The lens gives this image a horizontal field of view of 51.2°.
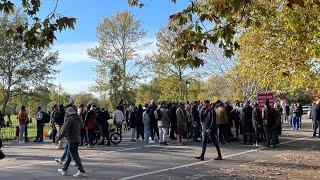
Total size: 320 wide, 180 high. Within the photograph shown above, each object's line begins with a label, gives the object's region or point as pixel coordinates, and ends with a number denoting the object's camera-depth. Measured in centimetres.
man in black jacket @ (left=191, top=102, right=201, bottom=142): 1523
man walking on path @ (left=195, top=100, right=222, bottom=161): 1052
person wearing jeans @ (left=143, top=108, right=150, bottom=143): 1515
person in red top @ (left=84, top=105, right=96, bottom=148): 1339
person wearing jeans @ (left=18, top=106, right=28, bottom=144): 1606
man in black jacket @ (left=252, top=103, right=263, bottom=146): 1384
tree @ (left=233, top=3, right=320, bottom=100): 1038
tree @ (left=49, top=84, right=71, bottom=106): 4043
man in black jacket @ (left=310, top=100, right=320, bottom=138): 1689
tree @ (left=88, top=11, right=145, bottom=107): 3239
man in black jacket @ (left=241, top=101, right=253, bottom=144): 1444
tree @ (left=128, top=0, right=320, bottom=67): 568
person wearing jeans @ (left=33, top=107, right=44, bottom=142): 1631
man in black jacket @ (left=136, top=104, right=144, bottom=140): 1614
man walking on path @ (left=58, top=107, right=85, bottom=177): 856
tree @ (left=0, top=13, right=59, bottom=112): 2487
